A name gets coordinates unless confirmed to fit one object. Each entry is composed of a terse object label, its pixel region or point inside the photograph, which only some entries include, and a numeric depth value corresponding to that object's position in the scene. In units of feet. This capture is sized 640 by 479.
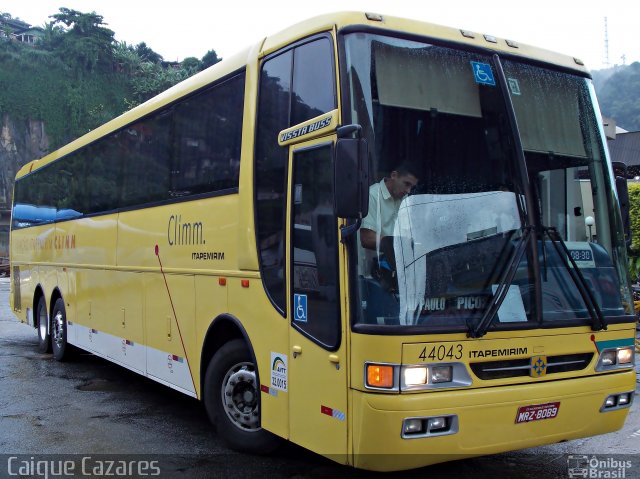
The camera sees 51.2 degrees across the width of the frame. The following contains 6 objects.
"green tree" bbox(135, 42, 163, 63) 296.67
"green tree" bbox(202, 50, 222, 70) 281.54
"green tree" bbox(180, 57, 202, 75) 281.43
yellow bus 13.61
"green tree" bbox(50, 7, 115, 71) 259.80
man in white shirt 13.80
